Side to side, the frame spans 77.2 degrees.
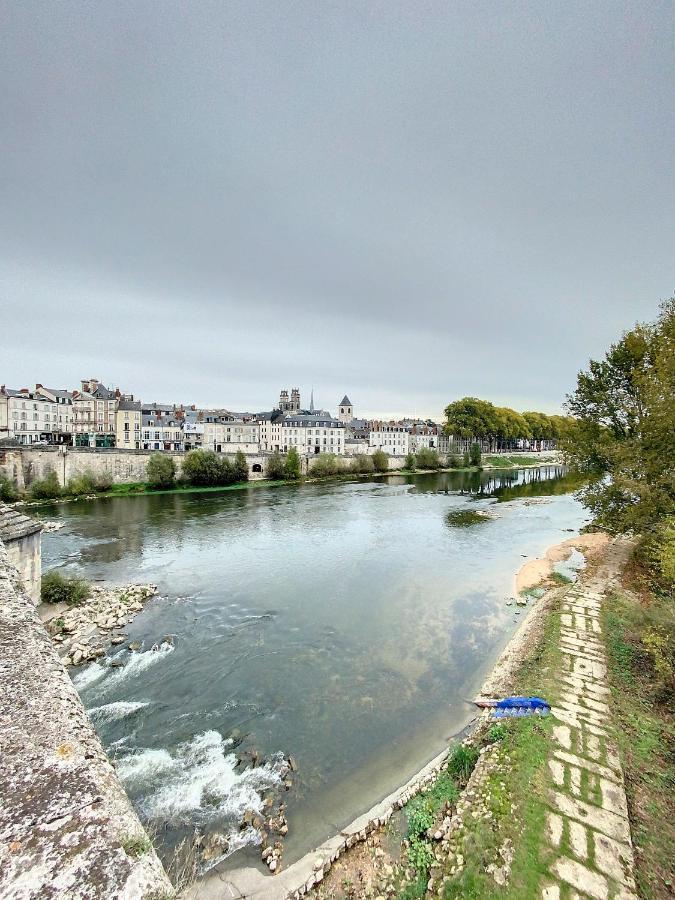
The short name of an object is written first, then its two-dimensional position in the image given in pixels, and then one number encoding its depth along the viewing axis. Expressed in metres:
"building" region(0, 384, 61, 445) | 52.75
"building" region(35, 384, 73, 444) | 59.45
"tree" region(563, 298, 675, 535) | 14.32
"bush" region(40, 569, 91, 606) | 15.27
